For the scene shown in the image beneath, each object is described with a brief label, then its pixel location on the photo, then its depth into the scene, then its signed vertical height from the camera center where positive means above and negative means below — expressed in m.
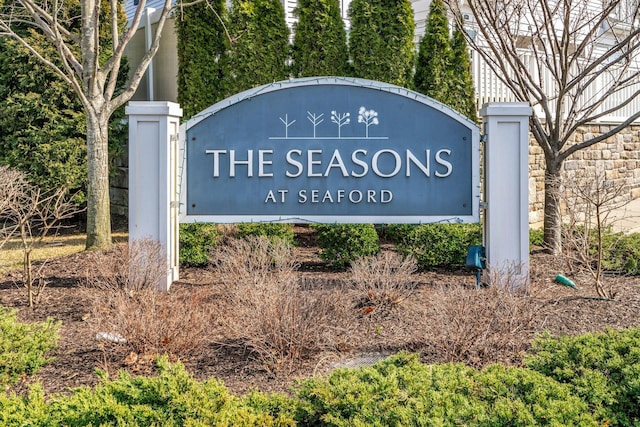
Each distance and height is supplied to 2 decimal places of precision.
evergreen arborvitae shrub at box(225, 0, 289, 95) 10.60 +2.53
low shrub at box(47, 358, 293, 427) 2.95 -0.84
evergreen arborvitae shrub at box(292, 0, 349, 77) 10.44 +2.56
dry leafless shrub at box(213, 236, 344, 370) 4.35 -0.70
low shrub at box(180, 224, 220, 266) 7.86 -0.36
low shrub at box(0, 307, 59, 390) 4.10 -0.83
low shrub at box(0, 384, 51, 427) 3.02 -0.88
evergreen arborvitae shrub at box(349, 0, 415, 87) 10.23 +2.52
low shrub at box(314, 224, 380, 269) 7.84 -0.37
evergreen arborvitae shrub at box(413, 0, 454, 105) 10.27 +2.24
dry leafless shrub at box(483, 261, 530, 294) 5.25 -0.56
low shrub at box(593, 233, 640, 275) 7.43 -0.49
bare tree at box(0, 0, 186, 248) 8.77 +1.53
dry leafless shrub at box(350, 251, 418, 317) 5.61 -0.63
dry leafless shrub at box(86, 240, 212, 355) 4.42 -0.69
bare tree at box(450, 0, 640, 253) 7.95 +1.50
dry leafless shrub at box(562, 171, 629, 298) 6.01 -0.25
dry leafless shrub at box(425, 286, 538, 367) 4.36 -0.75
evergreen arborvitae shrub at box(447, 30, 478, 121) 10.41 +1.91
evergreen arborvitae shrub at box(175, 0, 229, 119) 10.70 +2.37
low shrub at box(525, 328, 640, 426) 3.33 -0.81
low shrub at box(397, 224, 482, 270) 7.72 -0.38
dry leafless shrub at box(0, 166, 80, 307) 5.93 -0.16
